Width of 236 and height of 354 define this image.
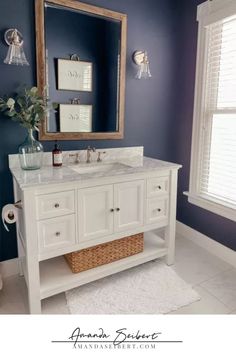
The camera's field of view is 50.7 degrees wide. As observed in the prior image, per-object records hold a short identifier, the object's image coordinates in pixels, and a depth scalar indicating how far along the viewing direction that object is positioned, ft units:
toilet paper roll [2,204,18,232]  5.35
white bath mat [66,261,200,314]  5.48
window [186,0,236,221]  6.91
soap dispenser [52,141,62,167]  6.23
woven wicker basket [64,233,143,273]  5.83
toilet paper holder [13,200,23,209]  5.30
